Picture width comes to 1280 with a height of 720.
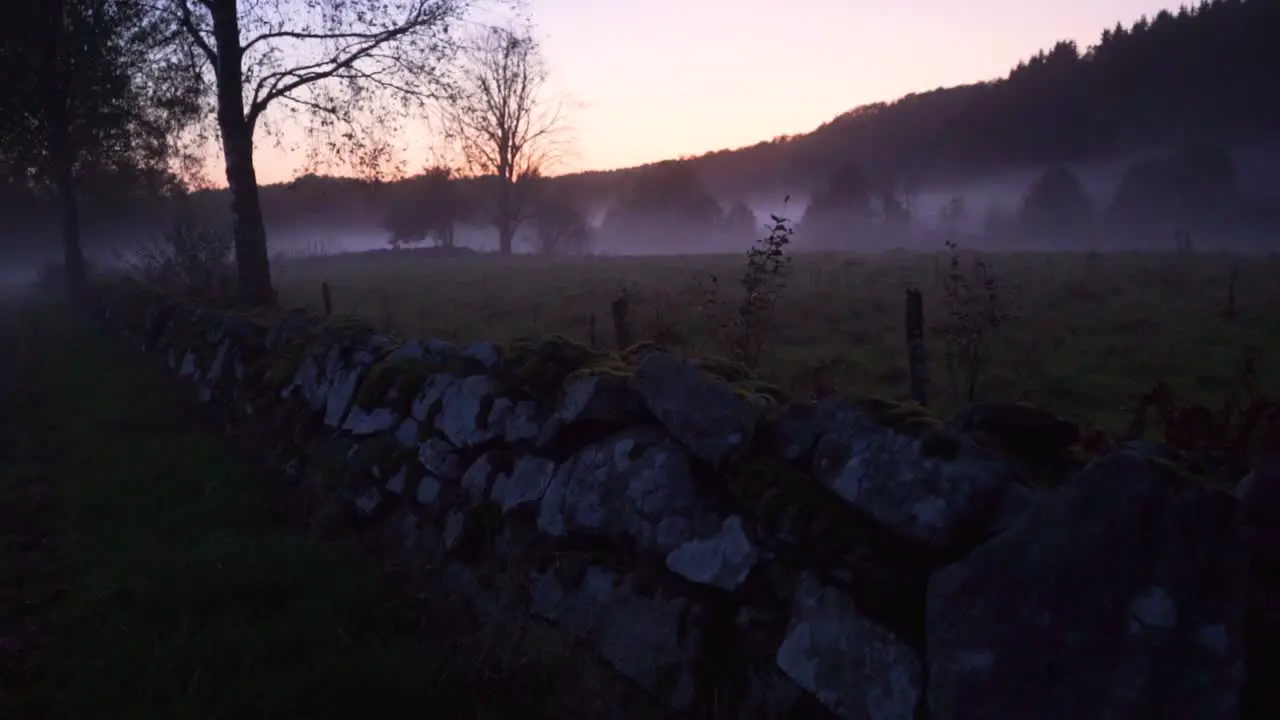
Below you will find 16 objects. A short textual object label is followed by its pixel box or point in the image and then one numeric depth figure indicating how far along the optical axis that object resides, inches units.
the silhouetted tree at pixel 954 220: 3095.5
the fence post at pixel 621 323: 298.0
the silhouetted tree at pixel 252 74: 505.7
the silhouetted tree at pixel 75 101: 598.5
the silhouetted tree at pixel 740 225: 3666.3
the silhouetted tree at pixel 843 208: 3361.2
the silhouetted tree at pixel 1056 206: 3061.0
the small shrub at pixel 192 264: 604.1
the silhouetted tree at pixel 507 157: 1844.2
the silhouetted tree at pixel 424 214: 2800.2
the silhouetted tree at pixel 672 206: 3622.0
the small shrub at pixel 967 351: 286.1
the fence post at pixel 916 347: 238.1
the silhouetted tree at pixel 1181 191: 2768.2
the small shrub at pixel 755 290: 299.3
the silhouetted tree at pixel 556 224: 2677.2
